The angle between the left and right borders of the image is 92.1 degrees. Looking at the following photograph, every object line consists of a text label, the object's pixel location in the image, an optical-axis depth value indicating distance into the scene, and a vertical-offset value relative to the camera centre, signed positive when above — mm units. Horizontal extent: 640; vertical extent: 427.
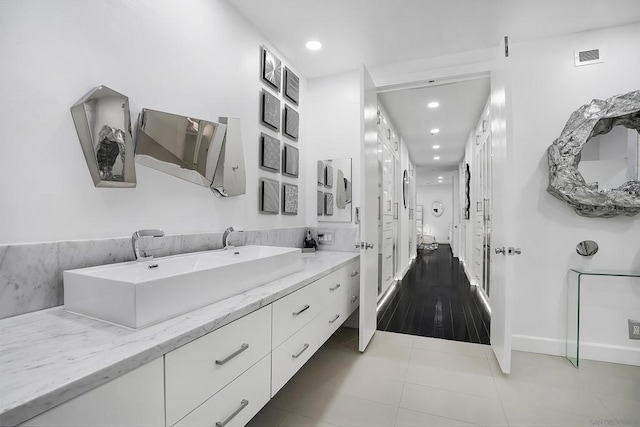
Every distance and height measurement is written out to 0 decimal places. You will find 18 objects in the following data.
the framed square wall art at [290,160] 2867 +506
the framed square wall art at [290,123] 2883 +863
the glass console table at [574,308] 2303 -744
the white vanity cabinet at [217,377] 728 -532
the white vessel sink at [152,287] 949 -277
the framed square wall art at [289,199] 2852 +135
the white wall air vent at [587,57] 2463 +1276
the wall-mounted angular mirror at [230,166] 2055 +323
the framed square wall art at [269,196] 2543 +146
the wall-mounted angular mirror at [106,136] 1297 +337
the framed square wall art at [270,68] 2584 +1258
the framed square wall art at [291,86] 2922 +1234
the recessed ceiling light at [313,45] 2699 +1497
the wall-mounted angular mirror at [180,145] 1579 +383
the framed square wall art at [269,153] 2553 +512
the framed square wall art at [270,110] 2561 +879
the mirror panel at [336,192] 3139 +220
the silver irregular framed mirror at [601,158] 2324 +446
